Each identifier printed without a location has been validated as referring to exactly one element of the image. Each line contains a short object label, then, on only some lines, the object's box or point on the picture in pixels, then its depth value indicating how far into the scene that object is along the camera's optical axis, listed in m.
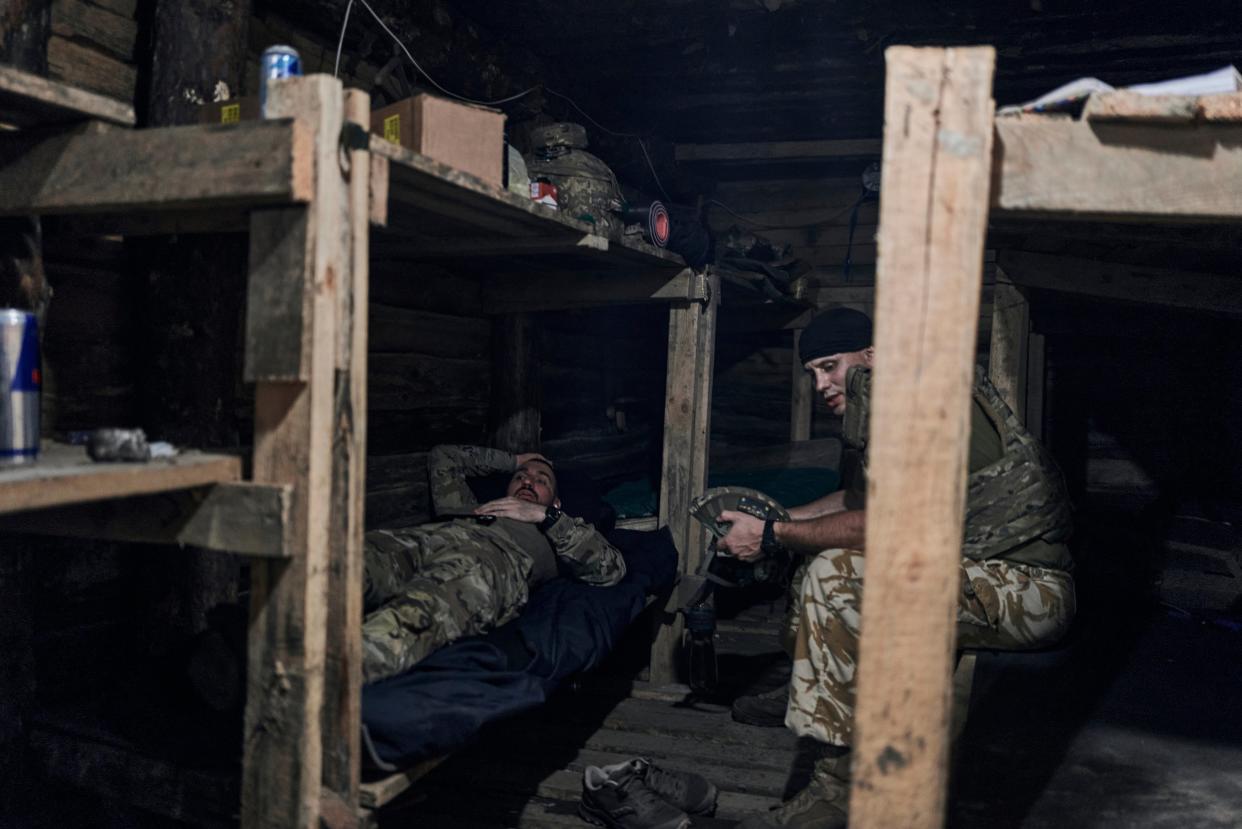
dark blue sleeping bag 2.83
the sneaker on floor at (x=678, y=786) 3.86
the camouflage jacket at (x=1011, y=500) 3.95
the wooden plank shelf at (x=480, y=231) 3.04
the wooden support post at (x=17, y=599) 2.91
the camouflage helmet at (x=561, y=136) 4.86
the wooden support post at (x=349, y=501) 2.50
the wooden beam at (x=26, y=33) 2.89
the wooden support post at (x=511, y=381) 5.84
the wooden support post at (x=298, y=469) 2.37
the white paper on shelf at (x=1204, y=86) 1.96
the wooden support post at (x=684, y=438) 5.54
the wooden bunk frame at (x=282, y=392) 2.31
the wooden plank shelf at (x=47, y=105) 2.14
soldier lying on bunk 3.45
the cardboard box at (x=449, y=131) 2.99
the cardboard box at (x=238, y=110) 2.85
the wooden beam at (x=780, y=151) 7.78
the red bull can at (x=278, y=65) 2.61
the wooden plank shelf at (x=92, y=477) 1.98
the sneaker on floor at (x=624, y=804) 3.68
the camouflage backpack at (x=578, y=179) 4.64
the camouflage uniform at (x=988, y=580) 3.58
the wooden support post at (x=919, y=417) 1.89
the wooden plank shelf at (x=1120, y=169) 1.96
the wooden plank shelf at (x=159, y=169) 2.28
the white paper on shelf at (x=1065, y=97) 1.97
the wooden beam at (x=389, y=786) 2.66
